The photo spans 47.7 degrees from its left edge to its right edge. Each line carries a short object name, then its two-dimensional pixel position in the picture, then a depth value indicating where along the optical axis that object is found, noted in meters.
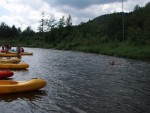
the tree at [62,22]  58.55
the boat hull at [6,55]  22.03
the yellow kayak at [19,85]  8.93
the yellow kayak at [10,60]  15.88
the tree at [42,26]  65.19
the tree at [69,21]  58.14
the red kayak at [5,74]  11.30
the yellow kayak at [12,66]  14.55
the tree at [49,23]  63.12
